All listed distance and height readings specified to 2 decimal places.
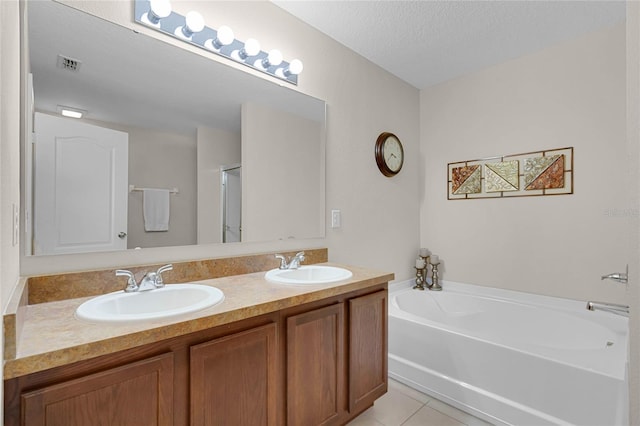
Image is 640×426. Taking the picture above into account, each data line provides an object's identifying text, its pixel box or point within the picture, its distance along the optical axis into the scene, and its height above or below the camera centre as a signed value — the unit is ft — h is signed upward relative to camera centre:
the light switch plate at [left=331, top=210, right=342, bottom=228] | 7.53 -0.15
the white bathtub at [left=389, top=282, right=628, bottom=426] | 4.93 -2.80
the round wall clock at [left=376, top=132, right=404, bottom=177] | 8.73 +1.71
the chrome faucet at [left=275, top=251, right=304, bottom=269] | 6.16 -0.98
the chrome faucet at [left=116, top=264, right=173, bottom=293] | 4.21 -0.95
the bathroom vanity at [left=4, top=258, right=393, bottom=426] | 2.69 -1.65
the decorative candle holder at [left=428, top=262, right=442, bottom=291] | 9.62 -2.09
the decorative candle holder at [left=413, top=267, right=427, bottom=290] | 9.70 -2.07
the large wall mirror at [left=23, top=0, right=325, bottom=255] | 4.08 +1.09
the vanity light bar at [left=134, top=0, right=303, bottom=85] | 4.75 +3.01
